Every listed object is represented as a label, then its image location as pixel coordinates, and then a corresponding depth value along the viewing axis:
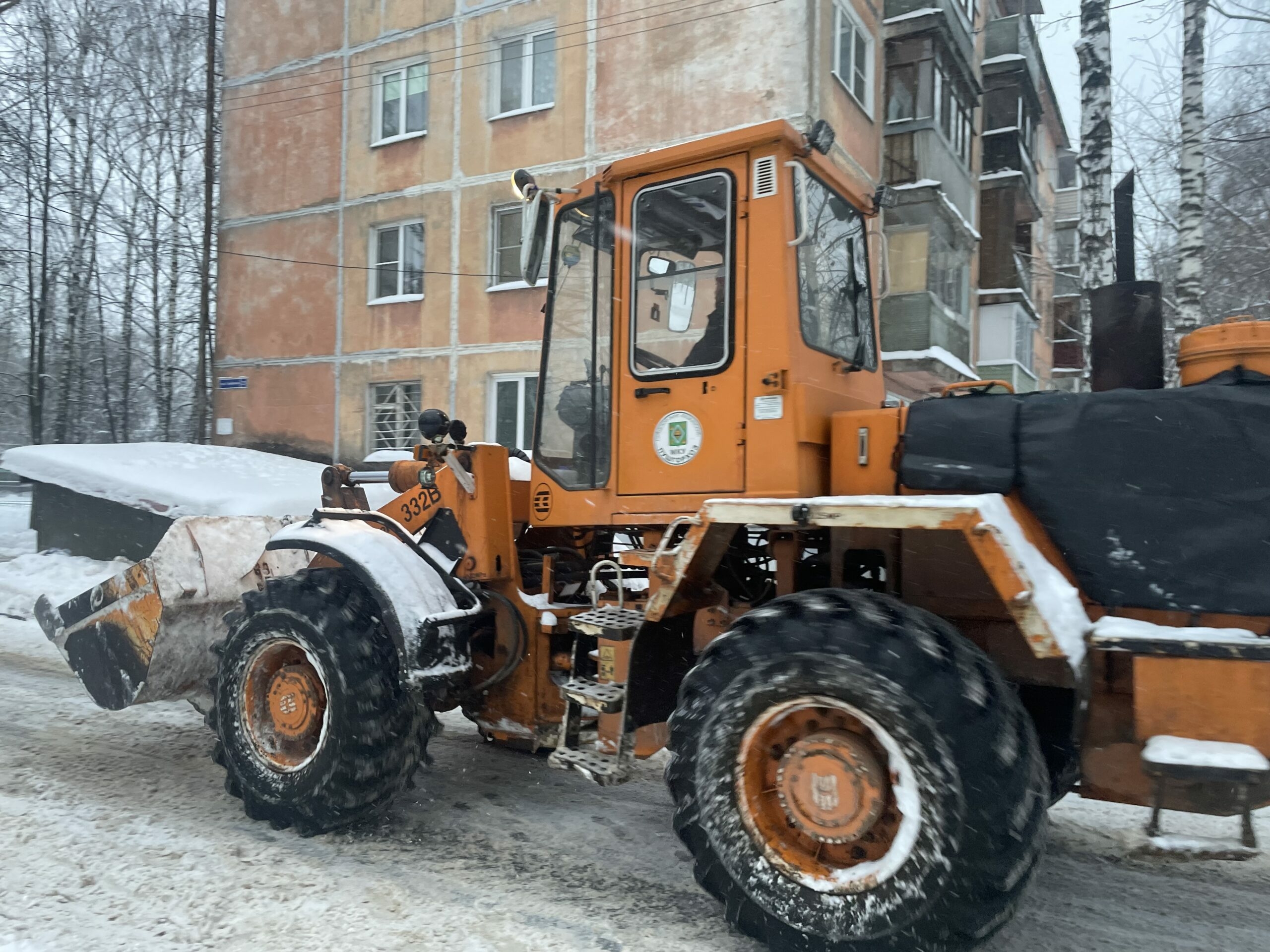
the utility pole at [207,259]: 16.47
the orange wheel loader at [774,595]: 2.66
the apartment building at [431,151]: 13.72
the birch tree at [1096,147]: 8.04
